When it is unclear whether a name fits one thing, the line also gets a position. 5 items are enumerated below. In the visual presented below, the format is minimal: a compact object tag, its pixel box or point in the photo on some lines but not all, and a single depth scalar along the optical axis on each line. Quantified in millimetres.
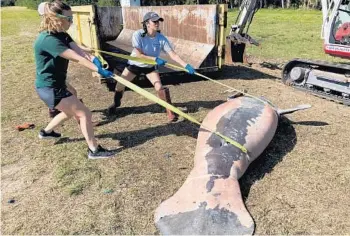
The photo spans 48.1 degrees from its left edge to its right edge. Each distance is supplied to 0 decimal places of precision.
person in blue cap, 5995
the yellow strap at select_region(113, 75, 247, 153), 4441
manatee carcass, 3506
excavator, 7477
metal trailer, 8680
